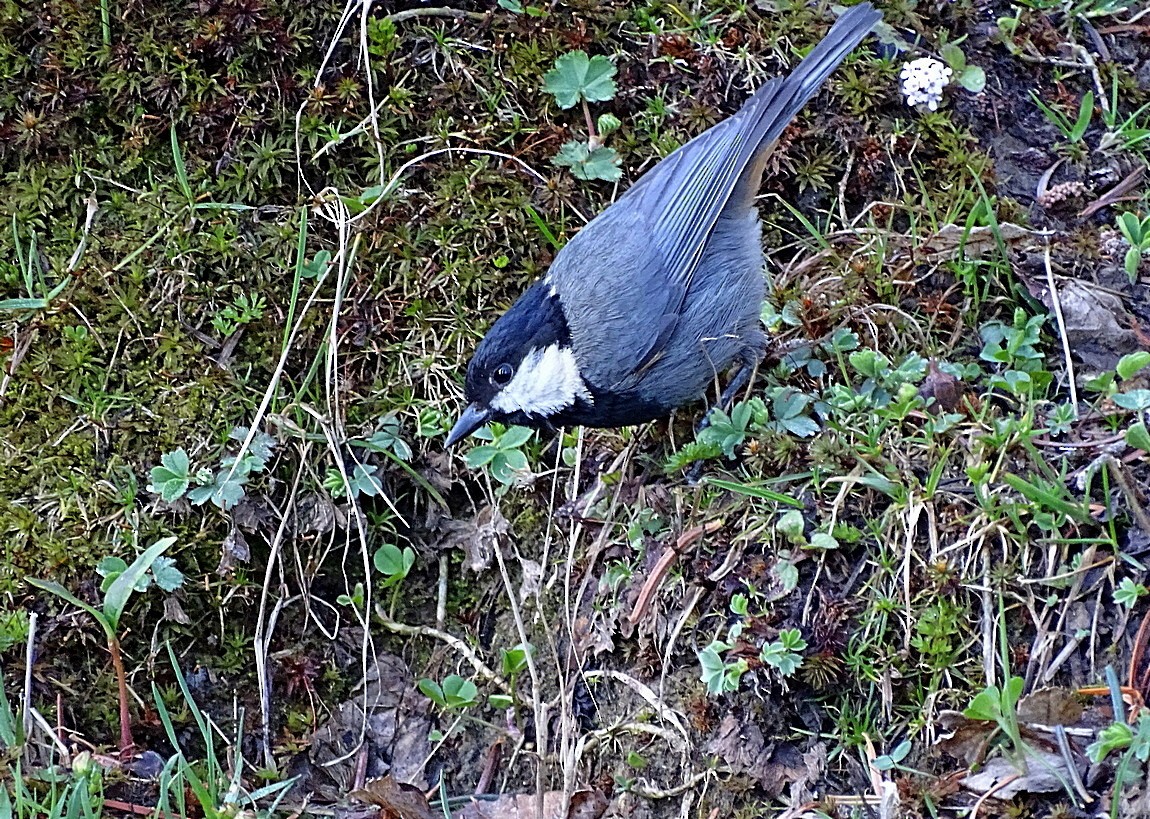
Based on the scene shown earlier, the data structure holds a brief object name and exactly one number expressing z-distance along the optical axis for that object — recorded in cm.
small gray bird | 402
